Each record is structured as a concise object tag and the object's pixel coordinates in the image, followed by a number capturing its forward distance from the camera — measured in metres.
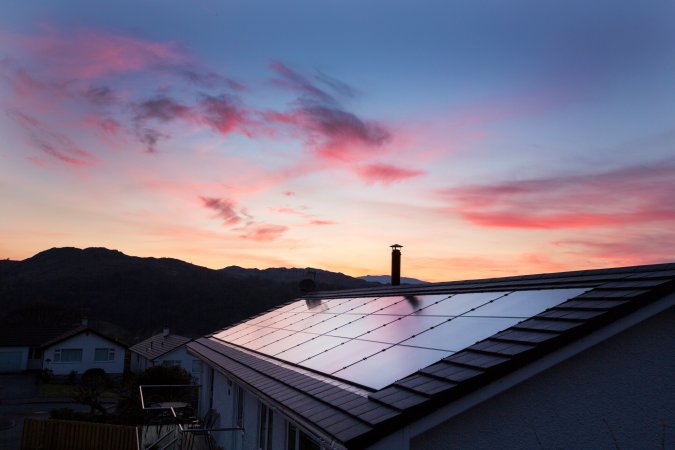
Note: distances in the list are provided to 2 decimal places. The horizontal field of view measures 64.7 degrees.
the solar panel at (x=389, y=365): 8.52
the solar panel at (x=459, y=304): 11.23
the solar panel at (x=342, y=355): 10.66
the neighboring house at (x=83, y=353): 55.25
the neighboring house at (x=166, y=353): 49.05
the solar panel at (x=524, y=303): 9.15
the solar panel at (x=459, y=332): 8.89
